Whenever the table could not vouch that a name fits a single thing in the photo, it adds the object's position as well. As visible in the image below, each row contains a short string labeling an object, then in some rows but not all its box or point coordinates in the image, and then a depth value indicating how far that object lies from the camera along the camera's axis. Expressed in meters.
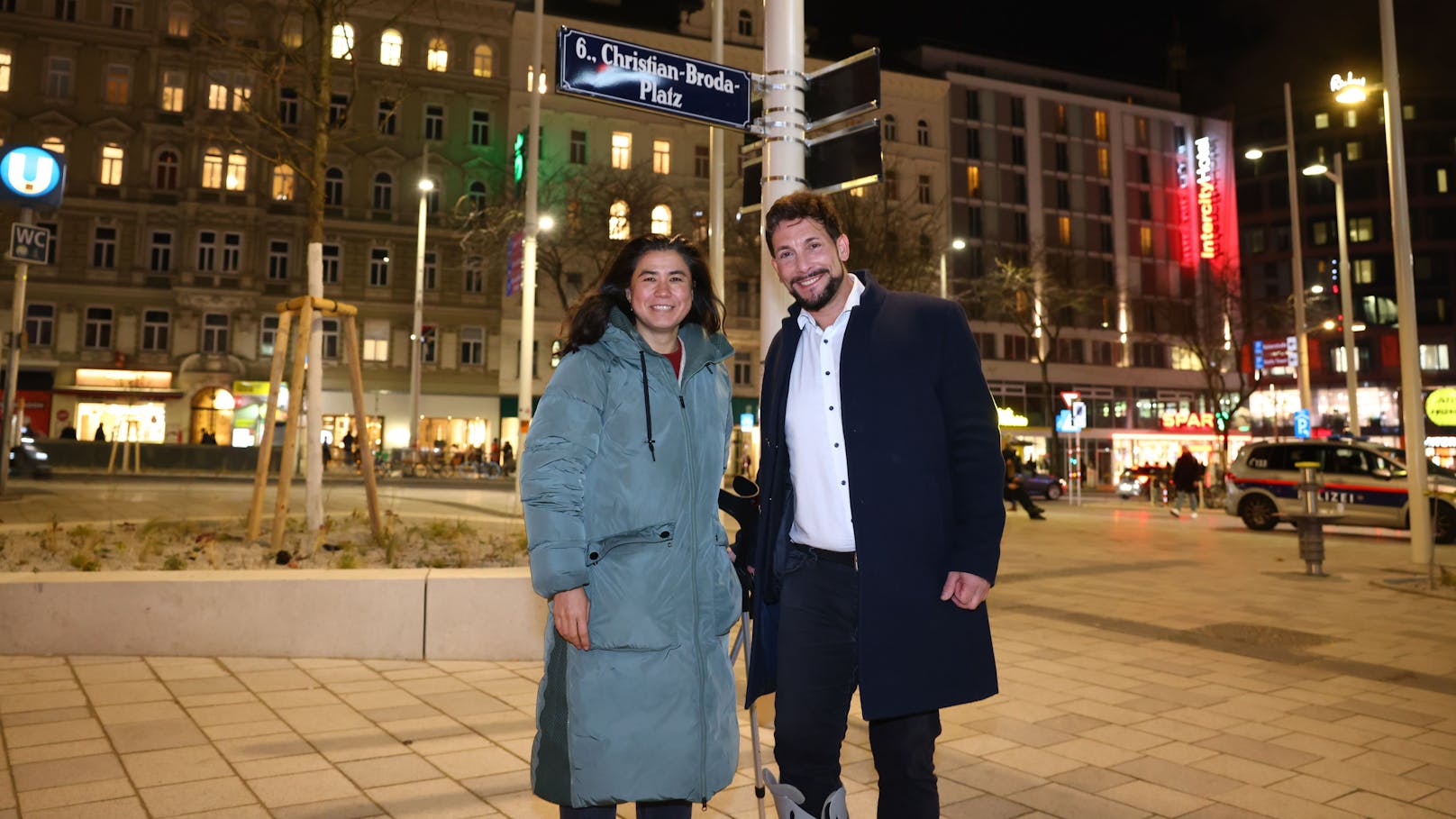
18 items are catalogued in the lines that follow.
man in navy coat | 2.83
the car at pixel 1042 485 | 34.30
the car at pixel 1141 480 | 34.79
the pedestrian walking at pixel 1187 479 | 26.22
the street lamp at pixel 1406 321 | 12.21
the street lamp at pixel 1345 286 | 21.28
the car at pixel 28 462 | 23.23
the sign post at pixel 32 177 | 13.02
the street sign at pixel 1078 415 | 33.50
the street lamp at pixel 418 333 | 31.08
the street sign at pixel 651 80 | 4.96
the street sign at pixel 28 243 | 14.51
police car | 18.31
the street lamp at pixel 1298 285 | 24.44
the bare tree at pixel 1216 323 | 46.00
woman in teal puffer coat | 2.52
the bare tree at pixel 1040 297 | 42.44
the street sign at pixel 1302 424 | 28.58
